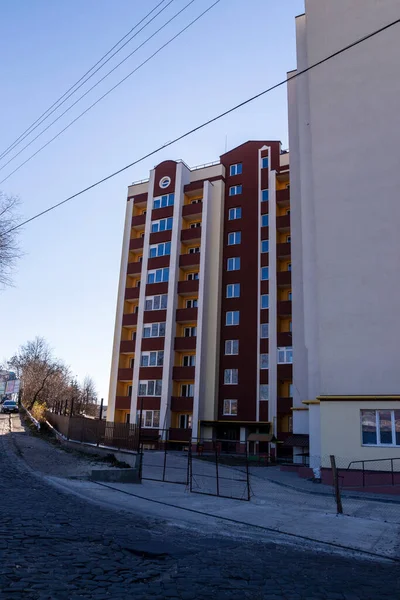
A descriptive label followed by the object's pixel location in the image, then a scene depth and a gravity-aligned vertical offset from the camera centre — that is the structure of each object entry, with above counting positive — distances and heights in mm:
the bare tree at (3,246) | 23570 +8630
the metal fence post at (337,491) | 12156 -1182
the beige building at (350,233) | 21391 +10236
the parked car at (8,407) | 56038 +2429
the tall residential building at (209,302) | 40406 +11746
